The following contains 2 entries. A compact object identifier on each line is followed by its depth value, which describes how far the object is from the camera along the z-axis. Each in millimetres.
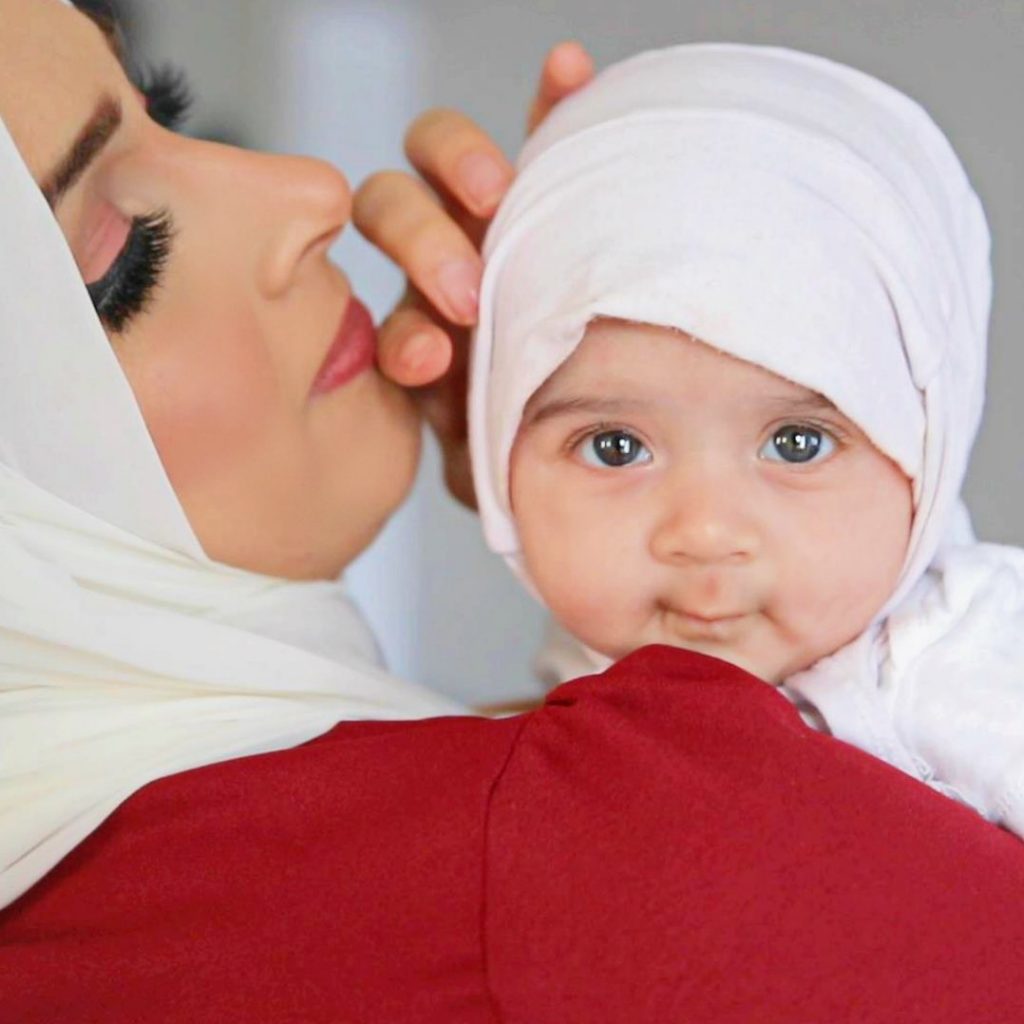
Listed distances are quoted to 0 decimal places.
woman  779
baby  883
